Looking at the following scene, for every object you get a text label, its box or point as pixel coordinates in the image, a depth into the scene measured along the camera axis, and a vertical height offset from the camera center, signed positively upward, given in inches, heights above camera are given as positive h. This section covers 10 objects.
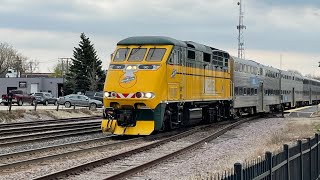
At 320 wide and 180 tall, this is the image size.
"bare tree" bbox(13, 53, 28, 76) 5285.4 +375.1
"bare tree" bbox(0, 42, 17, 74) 5054.1 +422.2
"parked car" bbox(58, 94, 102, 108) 2255.2 -16.0
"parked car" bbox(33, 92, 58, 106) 2640.3 -5.9
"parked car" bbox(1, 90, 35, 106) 2249.9 -3.5
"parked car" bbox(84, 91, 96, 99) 2807.1 +24.0
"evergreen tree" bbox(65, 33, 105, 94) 3474.4 +211.2
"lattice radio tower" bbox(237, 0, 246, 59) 3126.2 +467.1
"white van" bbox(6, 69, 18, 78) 4754.2 +244.9
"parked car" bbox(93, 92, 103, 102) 2541.8 +8.7
